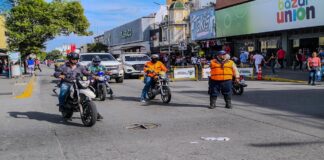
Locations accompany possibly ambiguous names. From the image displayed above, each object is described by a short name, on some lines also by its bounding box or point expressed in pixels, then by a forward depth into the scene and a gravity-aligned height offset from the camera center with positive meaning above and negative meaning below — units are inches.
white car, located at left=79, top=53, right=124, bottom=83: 908.6 +2.2
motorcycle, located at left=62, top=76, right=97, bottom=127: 356.8 -31.2
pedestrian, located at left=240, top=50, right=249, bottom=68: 1246.9 +12.2
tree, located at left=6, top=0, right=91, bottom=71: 1572.3 +157.0
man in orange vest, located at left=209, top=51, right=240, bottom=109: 460.8 -16.0
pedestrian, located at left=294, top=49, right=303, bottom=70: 1263.5 +6.6
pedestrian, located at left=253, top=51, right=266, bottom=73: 986.7 +0.3
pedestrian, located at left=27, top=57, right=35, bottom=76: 1498.2 -2.6
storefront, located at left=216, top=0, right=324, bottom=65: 1282.0 +120.4
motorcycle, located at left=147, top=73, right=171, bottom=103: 523.2 -30.1
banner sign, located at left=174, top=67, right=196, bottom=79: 986.1 -24.1
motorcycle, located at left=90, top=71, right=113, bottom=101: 571.2 -30.1
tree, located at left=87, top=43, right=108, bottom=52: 4648.1 +176.1
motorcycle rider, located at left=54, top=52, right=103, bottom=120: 382.3 -6.8
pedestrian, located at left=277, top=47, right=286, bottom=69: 1131.5 +16.0
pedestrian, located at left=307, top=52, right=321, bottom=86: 748.0 -8.6
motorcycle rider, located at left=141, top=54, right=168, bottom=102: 530.6 -6.3
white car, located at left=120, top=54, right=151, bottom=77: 1082.7 -1.8
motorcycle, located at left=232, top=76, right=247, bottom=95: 611.5 -36.0
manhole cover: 349.4 -51.0
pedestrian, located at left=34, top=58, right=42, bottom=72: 1958.8 +5.0
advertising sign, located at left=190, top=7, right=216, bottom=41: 1935.3 +177.5
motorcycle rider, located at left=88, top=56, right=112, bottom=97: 584.4 -4.0
